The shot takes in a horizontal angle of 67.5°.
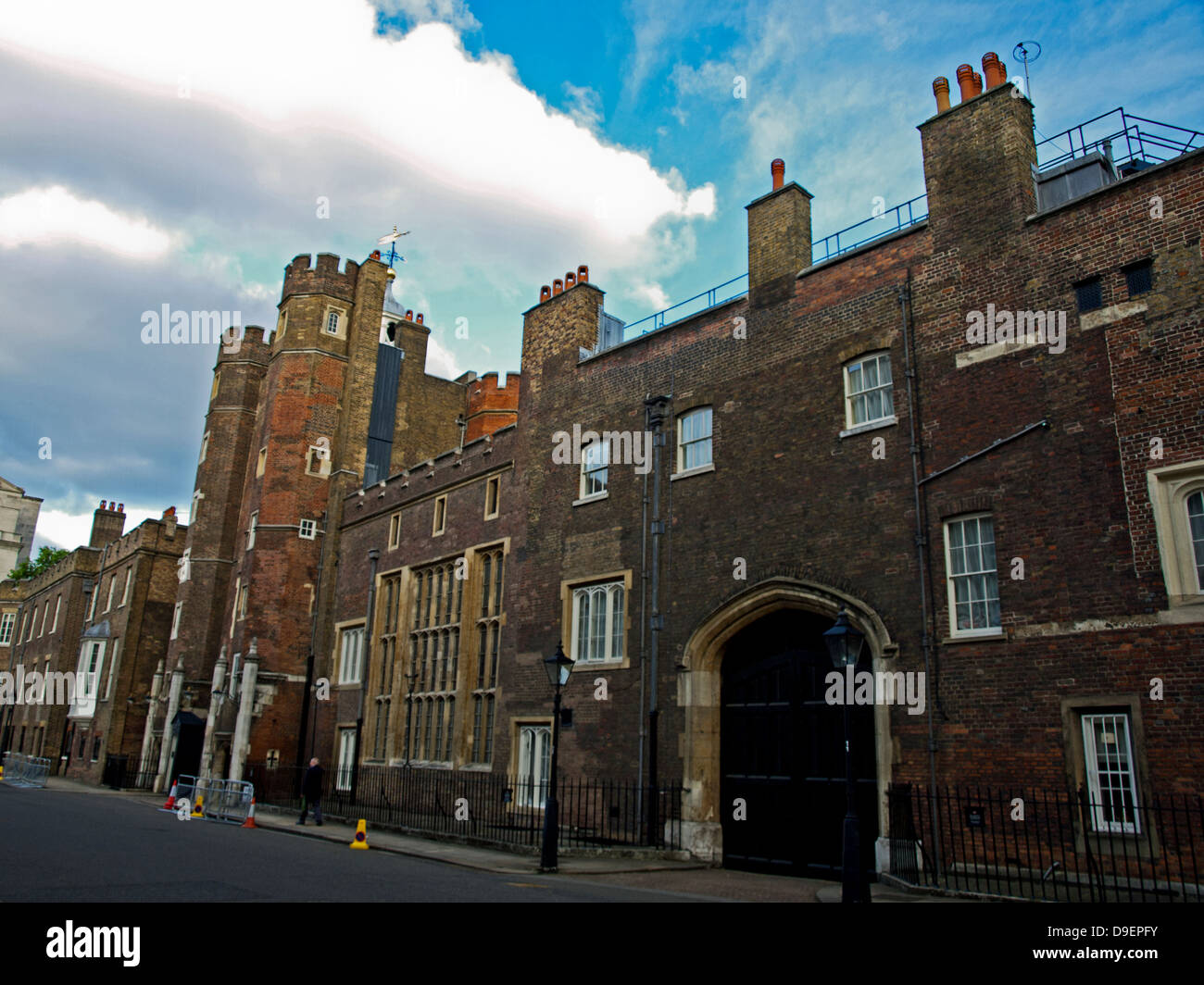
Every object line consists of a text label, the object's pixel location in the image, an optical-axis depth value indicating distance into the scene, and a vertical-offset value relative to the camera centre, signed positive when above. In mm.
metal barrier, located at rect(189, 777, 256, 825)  23234 -1671
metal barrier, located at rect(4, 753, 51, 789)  36400 -1631
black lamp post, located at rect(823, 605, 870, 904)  10383 -452
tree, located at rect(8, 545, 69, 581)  67688 +12385
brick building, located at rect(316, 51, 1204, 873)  12625 +4057
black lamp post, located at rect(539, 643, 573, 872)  14812 -764
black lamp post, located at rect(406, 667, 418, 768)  27656 +1617
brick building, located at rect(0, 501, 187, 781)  41438 +4370
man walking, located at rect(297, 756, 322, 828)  22631 -1211
